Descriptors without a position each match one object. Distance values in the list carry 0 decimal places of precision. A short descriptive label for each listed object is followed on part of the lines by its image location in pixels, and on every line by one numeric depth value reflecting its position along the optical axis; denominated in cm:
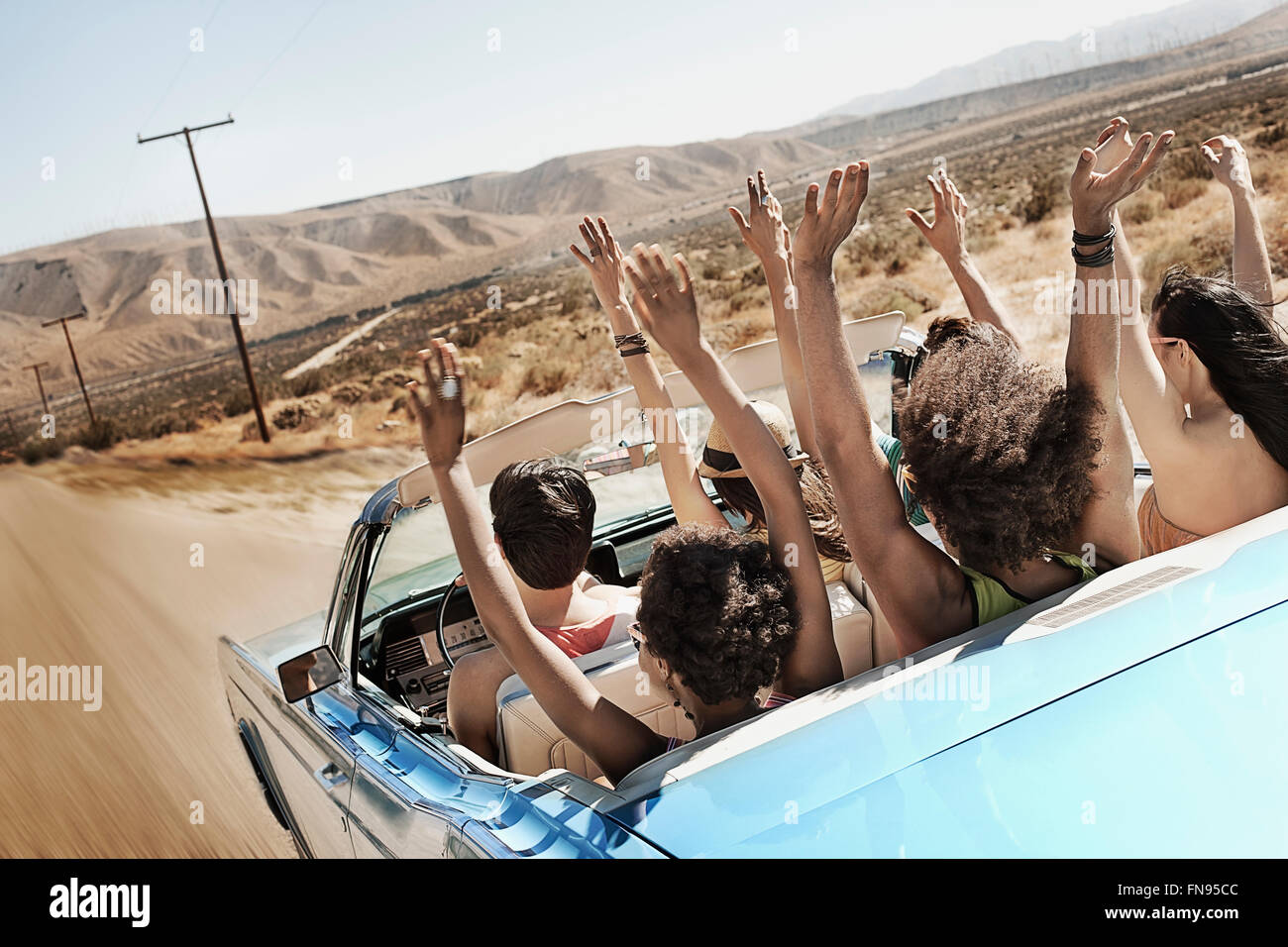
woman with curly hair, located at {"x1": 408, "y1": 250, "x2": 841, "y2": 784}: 194
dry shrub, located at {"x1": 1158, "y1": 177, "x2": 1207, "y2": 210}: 2439
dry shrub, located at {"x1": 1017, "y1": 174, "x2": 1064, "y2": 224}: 2935
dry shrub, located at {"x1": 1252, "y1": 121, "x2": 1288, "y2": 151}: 2588
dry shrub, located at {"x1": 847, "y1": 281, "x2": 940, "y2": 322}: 2278
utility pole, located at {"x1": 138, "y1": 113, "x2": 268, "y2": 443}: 2469
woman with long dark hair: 249
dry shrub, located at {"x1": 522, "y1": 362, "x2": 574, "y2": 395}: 2389
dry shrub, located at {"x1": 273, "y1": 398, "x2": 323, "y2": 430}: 2698
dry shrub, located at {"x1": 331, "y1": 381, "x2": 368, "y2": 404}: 2847
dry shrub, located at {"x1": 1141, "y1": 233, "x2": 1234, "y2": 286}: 1903
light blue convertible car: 138
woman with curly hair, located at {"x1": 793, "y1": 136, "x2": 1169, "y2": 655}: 196
